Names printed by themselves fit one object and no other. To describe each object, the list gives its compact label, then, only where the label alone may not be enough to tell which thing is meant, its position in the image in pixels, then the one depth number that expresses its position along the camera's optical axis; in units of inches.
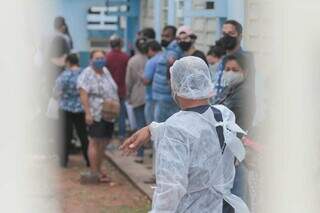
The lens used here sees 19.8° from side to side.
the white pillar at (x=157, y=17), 614.8
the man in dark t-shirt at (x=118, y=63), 525.7
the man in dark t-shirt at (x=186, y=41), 377.4
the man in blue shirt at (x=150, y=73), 437.1
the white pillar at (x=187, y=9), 459.7
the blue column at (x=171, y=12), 550.9
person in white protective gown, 197.8
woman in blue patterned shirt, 455.2
